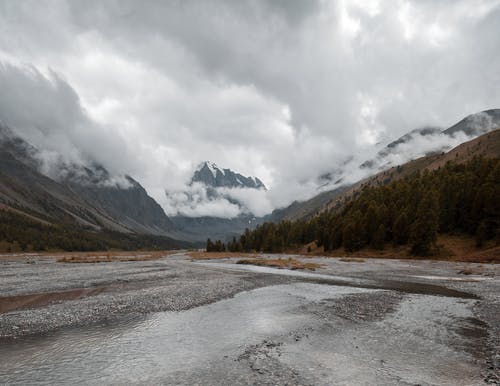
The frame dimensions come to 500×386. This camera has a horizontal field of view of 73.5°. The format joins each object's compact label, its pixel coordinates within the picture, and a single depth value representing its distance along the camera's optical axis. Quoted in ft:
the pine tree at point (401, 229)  342.64
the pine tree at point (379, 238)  362.53
